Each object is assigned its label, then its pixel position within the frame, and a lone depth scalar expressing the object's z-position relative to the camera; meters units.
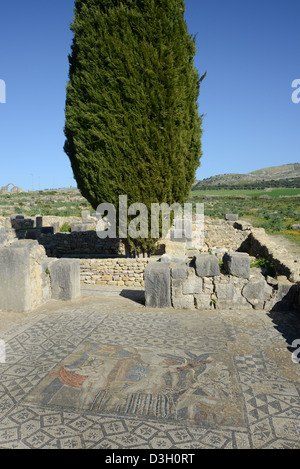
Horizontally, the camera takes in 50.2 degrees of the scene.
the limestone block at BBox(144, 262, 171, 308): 7.35
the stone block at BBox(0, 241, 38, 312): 7.03
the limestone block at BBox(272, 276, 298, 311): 7.03
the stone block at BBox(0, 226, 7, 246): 12.76
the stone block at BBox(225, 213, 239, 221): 21.31
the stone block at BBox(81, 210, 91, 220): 25.66
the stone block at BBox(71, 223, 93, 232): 19.02
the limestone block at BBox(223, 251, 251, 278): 7.19
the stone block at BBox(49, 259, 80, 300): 7.95
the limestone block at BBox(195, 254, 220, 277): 7.22
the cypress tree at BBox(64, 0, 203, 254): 10.64
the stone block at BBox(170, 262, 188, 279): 7.29
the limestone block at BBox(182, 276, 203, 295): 7.33
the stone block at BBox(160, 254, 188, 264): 9.43
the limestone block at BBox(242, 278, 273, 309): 7.15
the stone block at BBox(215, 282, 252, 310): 7.25
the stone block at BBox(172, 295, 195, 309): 7.38
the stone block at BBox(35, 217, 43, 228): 22.91
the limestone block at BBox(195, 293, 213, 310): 7.33
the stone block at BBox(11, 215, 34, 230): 23.58
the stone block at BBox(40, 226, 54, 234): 18.83
